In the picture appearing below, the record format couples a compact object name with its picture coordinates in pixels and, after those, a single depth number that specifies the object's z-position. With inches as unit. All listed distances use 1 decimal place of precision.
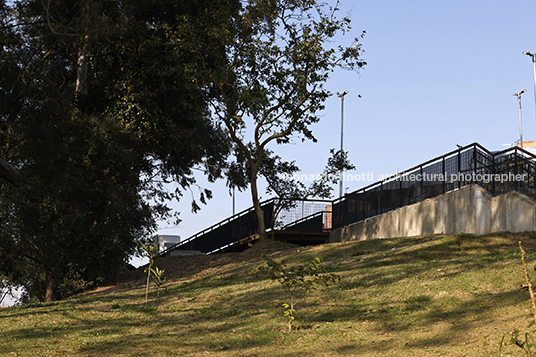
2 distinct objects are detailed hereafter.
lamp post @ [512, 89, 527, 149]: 1889.8
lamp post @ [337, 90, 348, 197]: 1764.3
